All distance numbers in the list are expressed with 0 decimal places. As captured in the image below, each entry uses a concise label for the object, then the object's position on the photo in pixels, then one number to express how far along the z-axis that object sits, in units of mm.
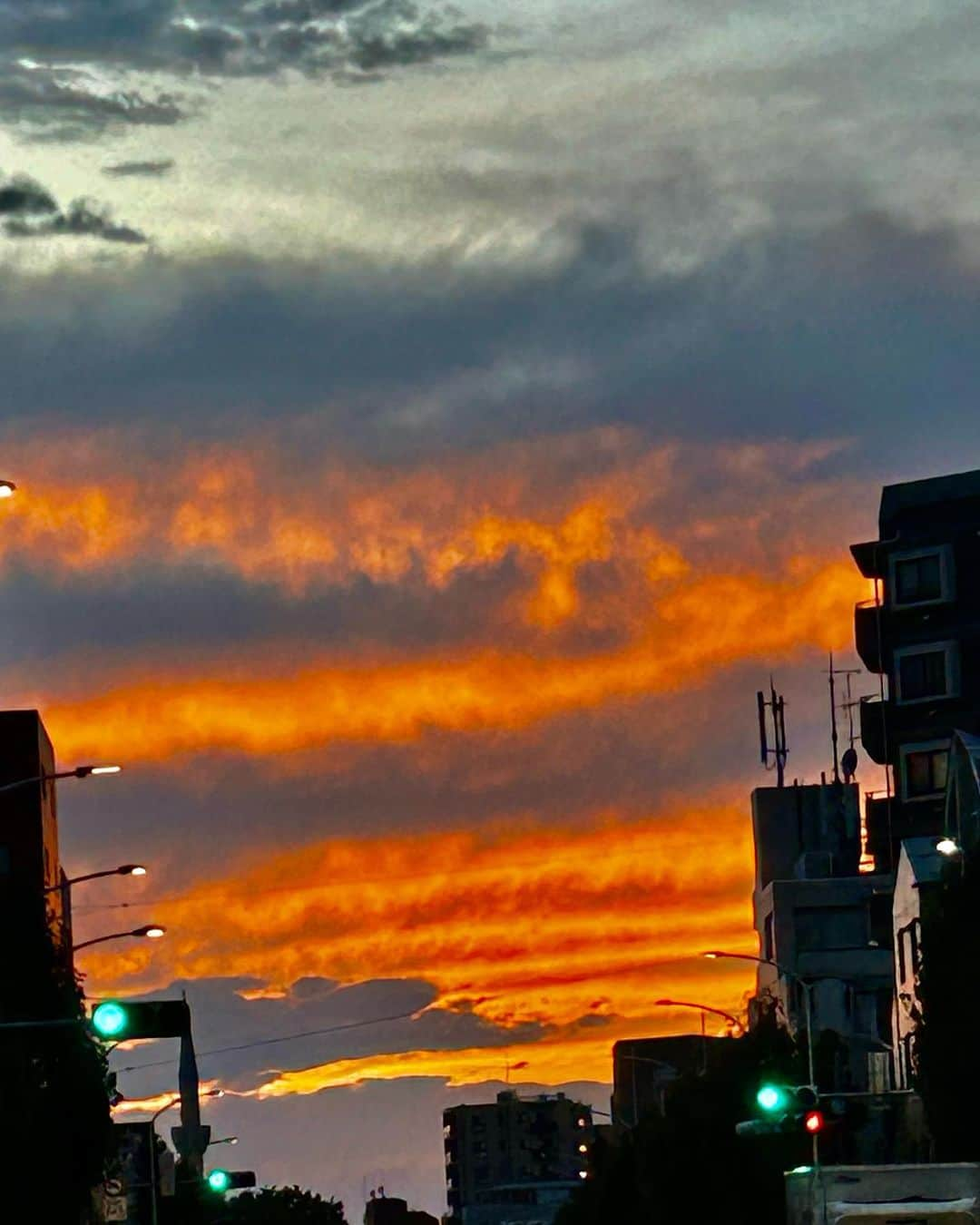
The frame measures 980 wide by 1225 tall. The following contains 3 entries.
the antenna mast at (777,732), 184500
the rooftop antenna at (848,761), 174512
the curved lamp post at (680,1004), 91331
